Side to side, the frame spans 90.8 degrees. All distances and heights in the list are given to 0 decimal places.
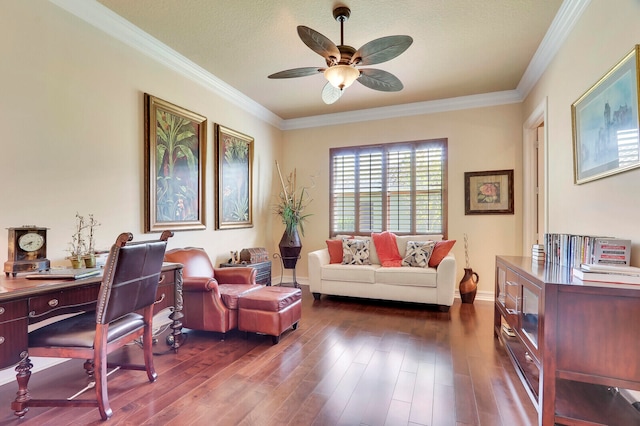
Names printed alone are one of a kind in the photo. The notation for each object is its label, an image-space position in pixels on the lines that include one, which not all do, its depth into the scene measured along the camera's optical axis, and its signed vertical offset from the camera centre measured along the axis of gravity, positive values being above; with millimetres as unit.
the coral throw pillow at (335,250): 4664 -545
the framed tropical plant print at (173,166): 3143 +518
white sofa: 3814 -858
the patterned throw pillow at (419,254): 4125 -536
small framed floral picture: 4383 +302
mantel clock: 2002 -243
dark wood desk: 1569 -501
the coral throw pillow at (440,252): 4113 -506
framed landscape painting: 1767 +578
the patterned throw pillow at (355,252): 4488 -557
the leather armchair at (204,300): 2889 -810
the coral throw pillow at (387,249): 4352 -501
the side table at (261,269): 4056 -775
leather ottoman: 2863 -920
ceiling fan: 2236 +1205
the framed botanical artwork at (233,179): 4137 +491
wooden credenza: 1502 -675
